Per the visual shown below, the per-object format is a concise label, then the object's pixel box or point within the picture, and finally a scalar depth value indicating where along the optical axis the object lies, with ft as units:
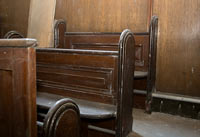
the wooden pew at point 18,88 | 3.17
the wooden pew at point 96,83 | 5.44
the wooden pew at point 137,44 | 7.92
